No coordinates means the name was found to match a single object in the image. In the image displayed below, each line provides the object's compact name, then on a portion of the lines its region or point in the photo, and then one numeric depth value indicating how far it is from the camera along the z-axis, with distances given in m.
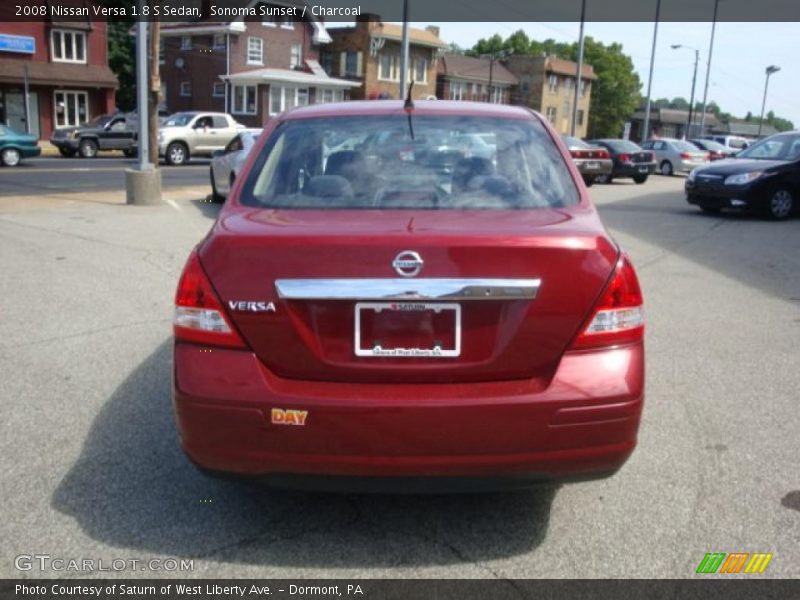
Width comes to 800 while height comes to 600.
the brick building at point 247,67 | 52.41
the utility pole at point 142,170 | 14.61
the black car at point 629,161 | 27.27
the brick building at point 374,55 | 59.06
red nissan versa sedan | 2.85
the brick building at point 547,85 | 80.56
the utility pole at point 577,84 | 37.94
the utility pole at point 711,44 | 54.54
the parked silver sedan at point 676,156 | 34.94
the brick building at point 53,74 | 41.84
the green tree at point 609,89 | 101.50
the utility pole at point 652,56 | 46.59
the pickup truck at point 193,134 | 29.27
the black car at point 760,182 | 14.98
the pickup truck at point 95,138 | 30.98
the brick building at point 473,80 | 73.19
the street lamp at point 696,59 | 62.04
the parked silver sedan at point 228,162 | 14.44
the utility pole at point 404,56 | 23.68
